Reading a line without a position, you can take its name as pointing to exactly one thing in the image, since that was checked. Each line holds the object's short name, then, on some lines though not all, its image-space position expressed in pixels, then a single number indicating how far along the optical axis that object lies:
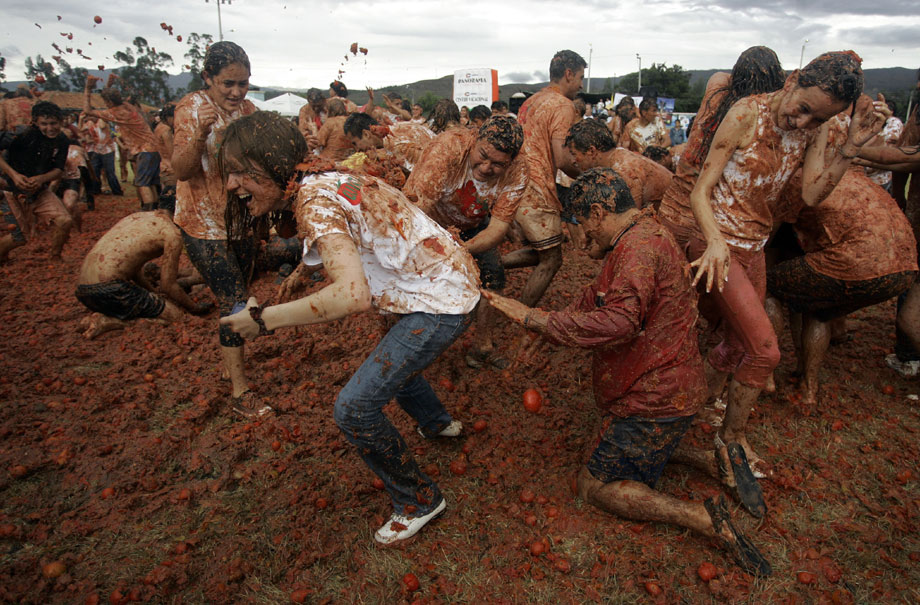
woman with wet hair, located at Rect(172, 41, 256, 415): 3.28
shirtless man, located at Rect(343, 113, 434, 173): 5.80
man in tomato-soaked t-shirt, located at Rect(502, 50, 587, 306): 4.45
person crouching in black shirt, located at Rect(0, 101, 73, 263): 7.02
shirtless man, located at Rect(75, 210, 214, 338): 4.68
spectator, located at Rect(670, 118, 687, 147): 15.99
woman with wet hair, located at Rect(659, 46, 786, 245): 3.33
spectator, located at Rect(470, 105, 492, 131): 7.81
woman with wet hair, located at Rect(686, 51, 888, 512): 2.57
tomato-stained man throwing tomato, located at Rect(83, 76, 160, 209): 8.10
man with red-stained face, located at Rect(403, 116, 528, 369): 3.27
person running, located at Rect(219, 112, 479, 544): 1.91
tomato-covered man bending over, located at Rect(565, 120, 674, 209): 4.00
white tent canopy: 20.36
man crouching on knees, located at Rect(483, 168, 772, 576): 2.34
